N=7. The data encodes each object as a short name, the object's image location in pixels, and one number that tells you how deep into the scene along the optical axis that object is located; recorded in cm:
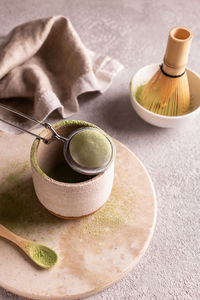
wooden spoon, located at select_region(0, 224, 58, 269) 64
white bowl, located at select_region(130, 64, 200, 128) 88
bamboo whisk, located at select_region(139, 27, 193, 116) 83
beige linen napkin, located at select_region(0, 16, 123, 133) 92
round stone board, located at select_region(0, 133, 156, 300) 63
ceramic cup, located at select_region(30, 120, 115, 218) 62
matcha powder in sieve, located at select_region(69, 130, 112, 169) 62
